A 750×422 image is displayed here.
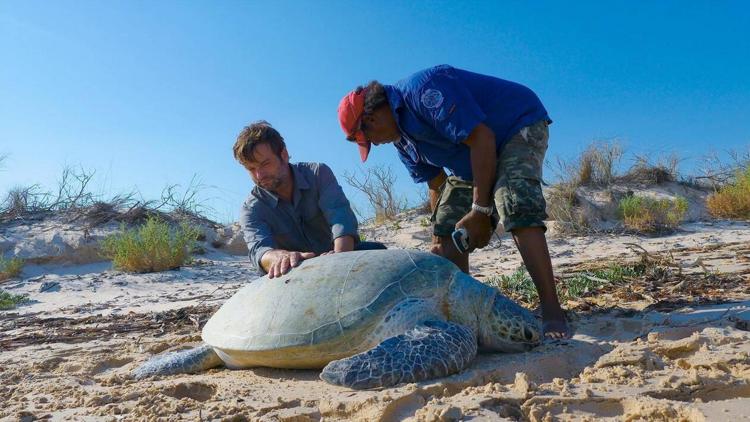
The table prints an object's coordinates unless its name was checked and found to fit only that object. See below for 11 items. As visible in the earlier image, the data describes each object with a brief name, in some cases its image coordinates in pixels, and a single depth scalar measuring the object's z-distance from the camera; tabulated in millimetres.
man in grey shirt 3012
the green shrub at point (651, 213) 7414
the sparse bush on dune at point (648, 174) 10320
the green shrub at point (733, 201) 8430
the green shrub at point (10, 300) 5168
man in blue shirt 2686
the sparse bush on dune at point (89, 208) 8789
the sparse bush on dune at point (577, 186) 7953
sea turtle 2234
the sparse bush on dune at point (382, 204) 10281
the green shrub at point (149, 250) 6570
